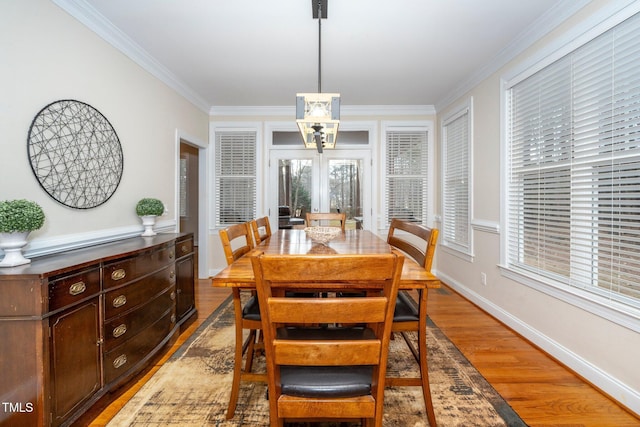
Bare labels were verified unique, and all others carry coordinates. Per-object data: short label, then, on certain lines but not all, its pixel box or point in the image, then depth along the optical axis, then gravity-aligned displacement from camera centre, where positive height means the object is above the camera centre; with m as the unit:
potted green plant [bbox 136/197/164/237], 2.53 -0.03
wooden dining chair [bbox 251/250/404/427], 0.90 -0.44
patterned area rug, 1.55 -1.12
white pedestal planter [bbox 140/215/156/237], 2.58 -0.13
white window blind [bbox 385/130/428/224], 4.39 +0.50
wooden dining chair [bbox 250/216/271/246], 2.20 -0.16
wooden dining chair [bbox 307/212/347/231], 3.22 -0.10
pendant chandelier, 1.82 +0.63
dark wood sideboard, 1.29 -0.62
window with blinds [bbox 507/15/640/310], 1.67 +0.26
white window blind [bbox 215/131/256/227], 4.37 +0.51
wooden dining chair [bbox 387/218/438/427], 1.49 -0.61
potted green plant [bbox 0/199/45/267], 1.37 -0.08
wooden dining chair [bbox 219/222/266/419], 1.51 -0.62
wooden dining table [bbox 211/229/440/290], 1.27 -0.26
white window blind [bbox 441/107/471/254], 3.52 +0.33
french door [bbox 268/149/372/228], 4.39 +0.37
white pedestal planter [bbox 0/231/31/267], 1.41 -0.18
